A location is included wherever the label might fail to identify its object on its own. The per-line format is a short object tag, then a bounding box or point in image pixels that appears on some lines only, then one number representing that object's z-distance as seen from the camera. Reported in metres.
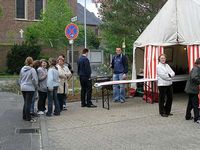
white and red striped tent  8.20
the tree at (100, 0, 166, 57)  12.41
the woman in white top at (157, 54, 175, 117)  6.71
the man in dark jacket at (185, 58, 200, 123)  6.13
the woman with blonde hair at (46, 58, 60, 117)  6.98
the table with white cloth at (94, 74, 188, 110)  7.70
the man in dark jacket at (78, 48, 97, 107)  7.92
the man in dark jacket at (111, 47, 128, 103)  8.60
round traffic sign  9.36
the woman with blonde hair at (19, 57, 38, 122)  6.59
